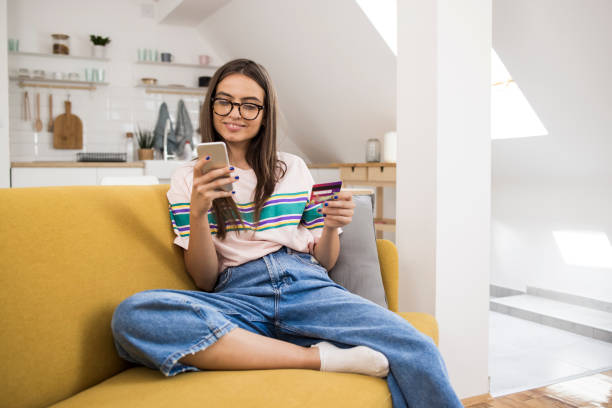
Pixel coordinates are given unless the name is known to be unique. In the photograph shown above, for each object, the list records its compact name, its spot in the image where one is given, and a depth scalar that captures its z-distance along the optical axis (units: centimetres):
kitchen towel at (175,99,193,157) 533
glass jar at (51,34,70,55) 479
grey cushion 168
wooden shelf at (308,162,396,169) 385
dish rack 455
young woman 115
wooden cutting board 494
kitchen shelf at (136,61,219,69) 520
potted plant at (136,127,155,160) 504
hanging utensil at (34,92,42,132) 484
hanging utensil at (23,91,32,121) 483
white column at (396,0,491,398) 185
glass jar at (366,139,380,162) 413
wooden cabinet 383
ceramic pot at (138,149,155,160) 503
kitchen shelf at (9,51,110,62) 473
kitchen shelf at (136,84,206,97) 528
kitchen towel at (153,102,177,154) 527
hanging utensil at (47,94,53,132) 492
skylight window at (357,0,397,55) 355
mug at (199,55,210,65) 543
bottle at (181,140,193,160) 517
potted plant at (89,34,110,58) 490
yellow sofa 107
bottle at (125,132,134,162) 518
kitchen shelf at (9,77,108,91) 479
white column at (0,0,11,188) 409
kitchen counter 416
